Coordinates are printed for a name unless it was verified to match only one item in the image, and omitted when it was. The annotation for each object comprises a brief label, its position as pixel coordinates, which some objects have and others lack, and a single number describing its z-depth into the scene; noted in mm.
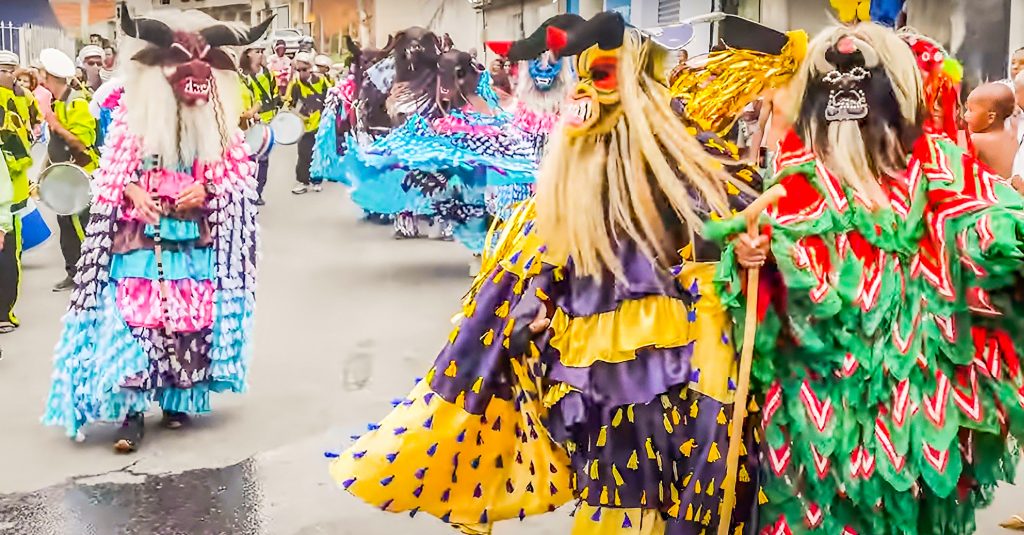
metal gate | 17344
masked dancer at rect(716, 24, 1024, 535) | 3074
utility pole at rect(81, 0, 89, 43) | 16391
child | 5641
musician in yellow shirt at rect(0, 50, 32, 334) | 8008
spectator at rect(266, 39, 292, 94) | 15789
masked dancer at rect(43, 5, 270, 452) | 5262
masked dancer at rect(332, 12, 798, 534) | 3189
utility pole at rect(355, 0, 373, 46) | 12664
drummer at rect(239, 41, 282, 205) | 13581
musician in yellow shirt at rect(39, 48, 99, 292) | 9414
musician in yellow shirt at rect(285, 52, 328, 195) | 15352
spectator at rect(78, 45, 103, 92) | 13078
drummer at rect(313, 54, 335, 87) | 15367
